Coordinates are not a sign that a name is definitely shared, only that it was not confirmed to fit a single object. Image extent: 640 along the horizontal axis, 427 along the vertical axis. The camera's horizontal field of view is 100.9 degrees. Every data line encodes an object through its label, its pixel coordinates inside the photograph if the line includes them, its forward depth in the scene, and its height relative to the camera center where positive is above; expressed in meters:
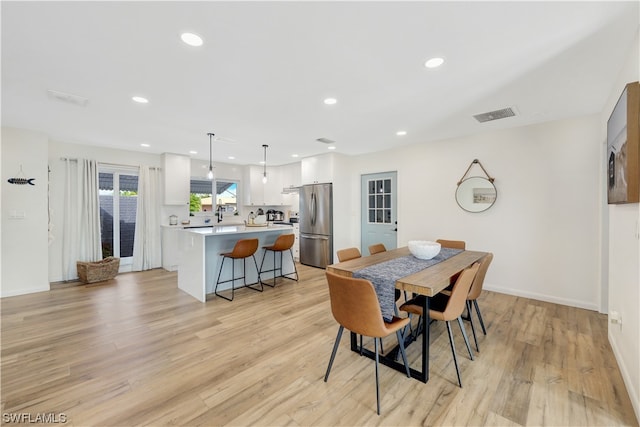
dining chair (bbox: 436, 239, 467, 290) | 3.53 -0.45
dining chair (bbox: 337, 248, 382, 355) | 2.89 -0.48
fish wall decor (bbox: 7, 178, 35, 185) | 3.92 +0.51
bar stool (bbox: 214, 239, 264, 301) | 3.79 -0.58
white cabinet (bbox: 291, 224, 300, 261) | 6.46 -0.79
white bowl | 2.65 -0.39
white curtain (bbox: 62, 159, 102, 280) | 4.76 -0.04
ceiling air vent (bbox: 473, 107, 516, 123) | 3.22 +1.22
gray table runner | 1.94 -0.50
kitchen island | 3.79 -0.70
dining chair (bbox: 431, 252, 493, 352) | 2.45 -0.77
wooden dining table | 1.89 -0.51
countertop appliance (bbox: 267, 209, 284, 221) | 7.44 -0.08
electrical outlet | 2.18 -0.92
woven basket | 4.57 -0.99
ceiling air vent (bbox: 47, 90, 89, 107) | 2.71 +1.24
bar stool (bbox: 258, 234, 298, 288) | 4.26 -0.54
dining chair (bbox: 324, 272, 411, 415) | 1.73 -0.67
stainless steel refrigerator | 5.64 -0.28
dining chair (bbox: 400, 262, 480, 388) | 1.95 -0.71
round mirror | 4.08 +0.27
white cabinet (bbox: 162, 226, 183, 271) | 5.60 -0.76
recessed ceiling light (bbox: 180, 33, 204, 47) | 1.80 +1.21
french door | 5.31 +0.05
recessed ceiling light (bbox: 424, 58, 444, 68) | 2.11 +1.21
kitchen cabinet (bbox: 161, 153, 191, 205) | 5.61 +0.77
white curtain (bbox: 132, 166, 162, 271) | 5.50 -0.18
